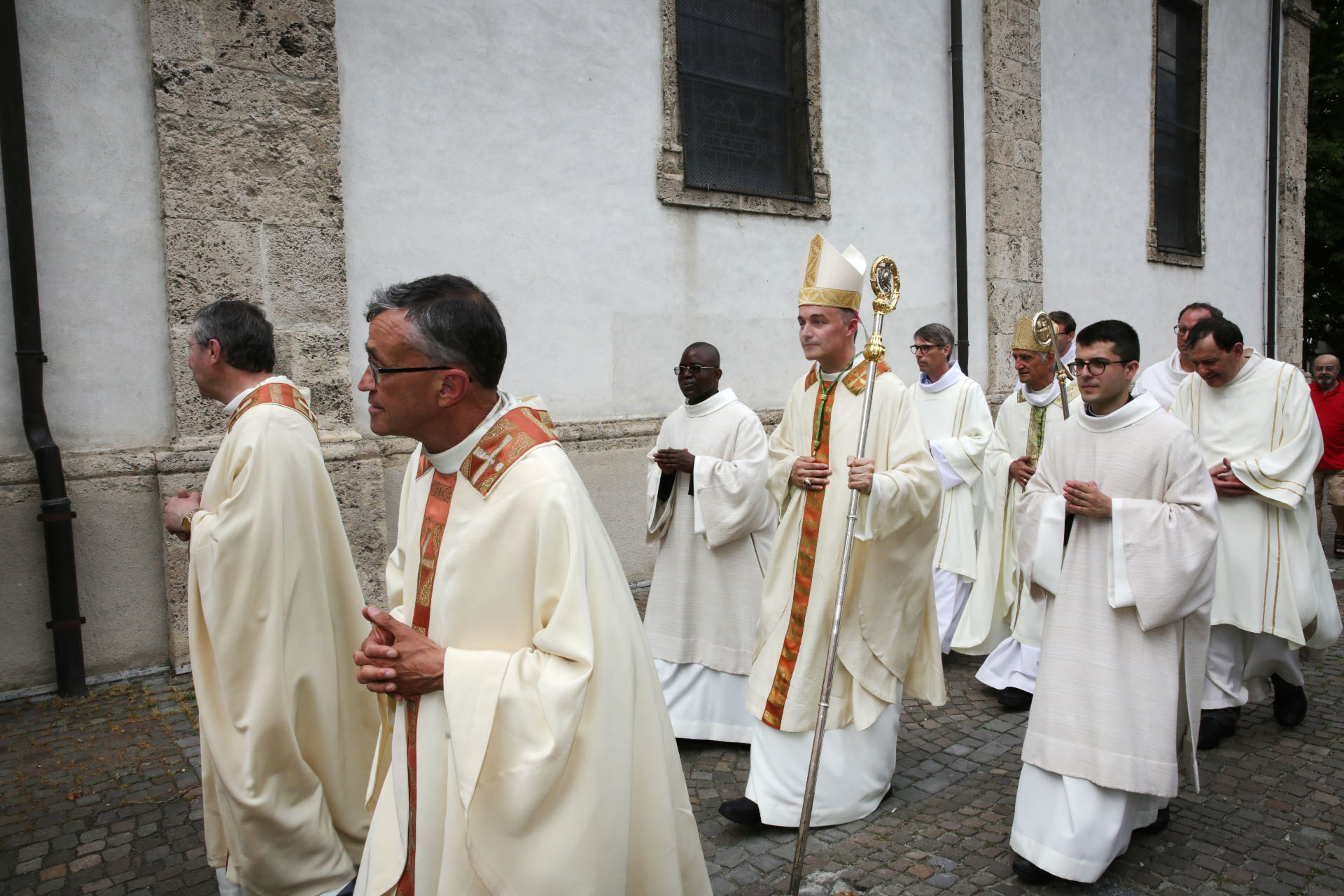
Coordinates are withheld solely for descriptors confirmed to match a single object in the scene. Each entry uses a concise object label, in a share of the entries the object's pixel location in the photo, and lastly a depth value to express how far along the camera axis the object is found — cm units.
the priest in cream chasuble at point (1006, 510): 521
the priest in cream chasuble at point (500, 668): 170
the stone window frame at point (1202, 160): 1148
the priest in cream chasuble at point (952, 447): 578
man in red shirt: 859
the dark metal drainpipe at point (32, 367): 469
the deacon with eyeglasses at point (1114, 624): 297
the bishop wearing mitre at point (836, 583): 349
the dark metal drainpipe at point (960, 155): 908
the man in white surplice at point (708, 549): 433
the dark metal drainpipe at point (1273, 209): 1300
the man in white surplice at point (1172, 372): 521
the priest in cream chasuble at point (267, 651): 283
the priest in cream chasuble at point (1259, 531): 431
